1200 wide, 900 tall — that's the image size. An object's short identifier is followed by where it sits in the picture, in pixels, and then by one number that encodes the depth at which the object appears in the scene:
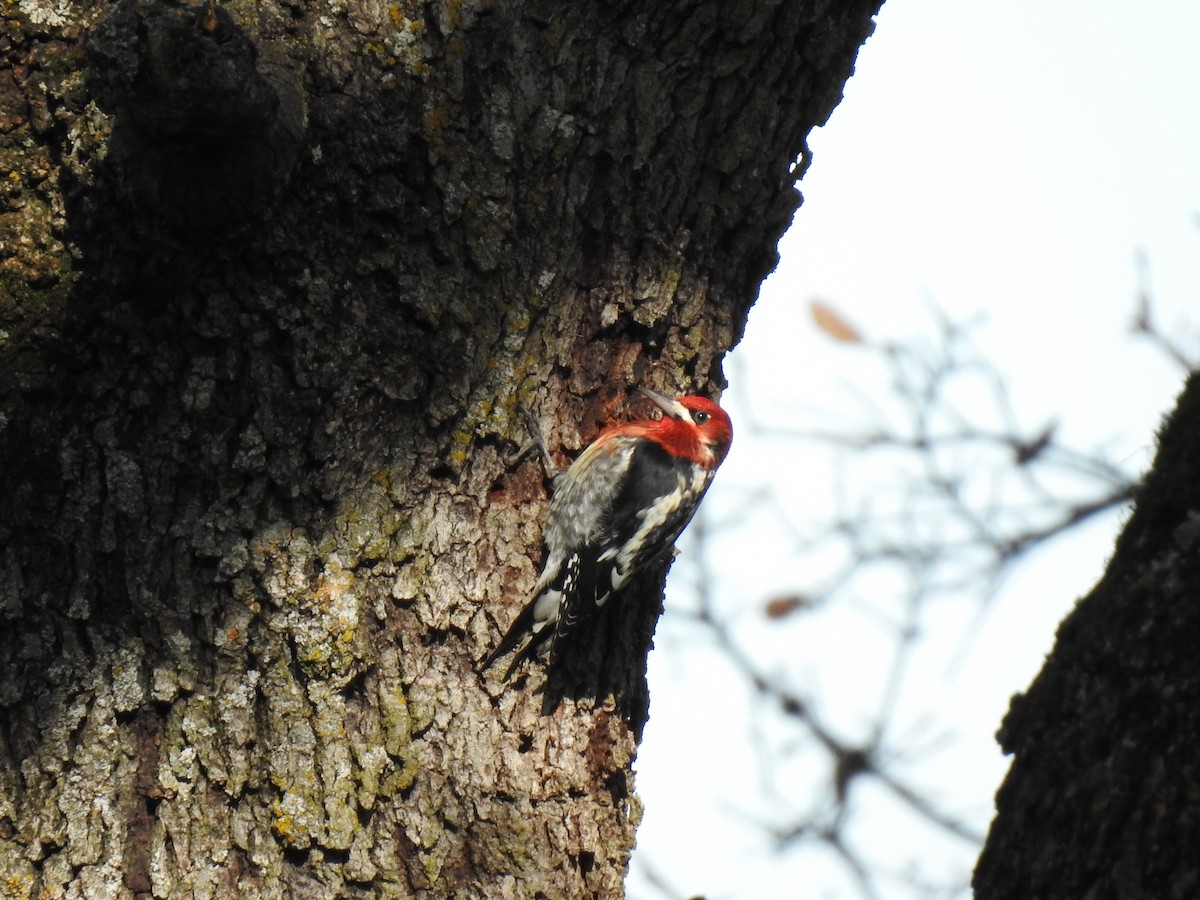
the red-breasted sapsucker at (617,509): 6.14
